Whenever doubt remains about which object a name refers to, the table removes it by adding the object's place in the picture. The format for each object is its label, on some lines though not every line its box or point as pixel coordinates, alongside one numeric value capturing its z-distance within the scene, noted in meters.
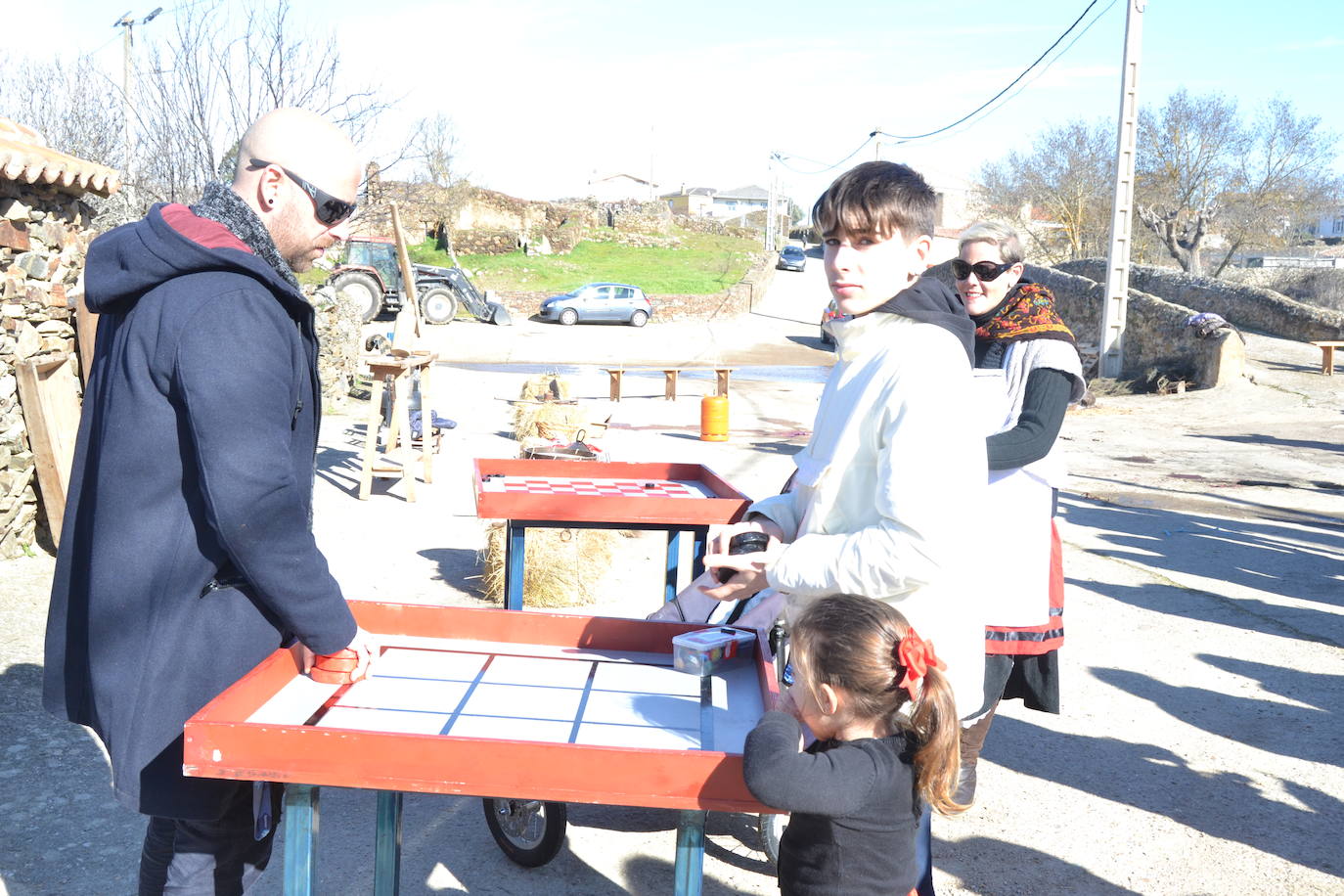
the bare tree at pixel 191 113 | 15.19
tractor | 23.88
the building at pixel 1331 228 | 74.95
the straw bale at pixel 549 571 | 6.27
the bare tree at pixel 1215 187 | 34.94
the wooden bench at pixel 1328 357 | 18.92
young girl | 1.93
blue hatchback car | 31.70
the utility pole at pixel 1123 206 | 18.78
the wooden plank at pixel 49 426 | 6.29
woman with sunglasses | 2.89
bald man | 1.99
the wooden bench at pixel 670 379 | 16.64
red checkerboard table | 3.92
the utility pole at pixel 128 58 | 17.00
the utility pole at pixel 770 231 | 54.62
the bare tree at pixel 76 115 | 18.97
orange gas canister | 13.51
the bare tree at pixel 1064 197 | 37.62
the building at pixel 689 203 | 87.12
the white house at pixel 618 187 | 109.62
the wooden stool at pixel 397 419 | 9.12
